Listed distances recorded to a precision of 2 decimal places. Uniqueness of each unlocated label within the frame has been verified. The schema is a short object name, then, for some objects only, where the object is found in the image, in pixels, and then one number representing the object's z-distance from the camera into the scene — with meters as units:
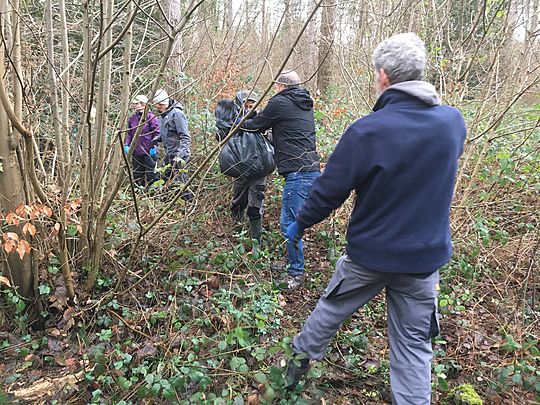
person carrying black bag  4.12
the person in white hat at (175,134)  4.97
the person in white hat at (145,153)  5.25
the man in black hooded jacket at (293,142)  3.85
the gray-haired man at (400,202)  2.00
